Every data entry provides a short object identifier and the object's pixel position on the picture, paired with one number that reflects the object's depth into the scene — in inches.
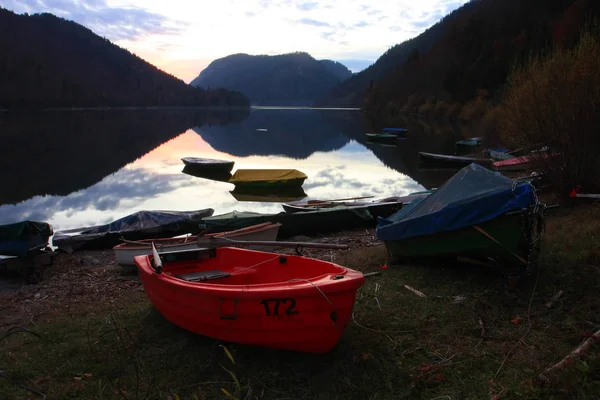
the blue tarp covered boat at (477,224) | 236.2
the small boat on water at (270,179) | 877.2
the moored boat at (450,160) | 1017.6
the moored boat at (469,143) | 1301.7
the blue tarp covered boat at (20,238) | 387.2
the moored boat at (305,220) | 481.7
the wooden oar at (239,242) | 242.9
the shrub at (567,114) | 369.7
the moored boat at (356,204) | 545.2
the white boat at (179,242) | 361.9
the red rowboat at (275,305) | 184.5
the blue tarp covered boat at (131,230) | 482.6
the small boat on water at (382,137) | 1712.6
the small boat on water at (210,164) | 1114.7
